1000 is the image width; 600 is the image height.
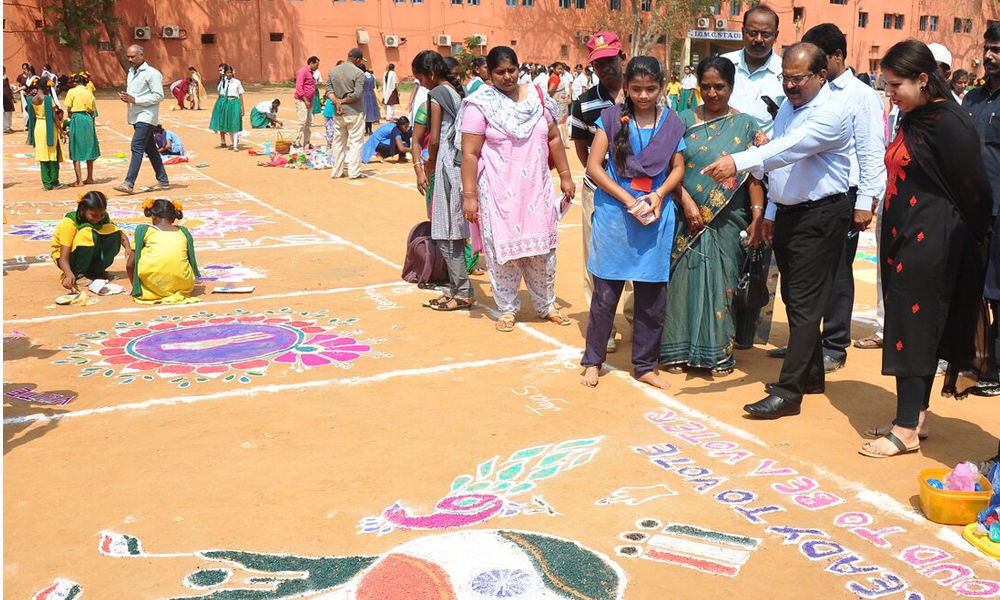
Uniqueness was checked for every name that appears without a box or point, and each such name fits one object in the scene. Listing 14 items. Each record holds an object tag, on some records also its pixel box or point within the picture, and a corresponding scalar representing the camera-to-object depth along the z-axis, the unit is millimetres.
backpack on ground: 7664
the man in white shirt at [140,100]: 12242
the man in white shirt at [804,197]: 4504
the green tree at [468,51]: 25986
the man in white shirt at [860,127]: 5055
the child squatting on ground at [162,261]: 7125
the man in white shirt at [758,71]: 5688
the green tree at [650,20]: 41281
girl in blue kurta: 4992
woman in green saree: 5230
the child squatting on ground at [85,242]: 7465
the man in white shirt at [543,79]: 22531
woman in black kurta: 3939
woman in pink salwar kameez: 6078
